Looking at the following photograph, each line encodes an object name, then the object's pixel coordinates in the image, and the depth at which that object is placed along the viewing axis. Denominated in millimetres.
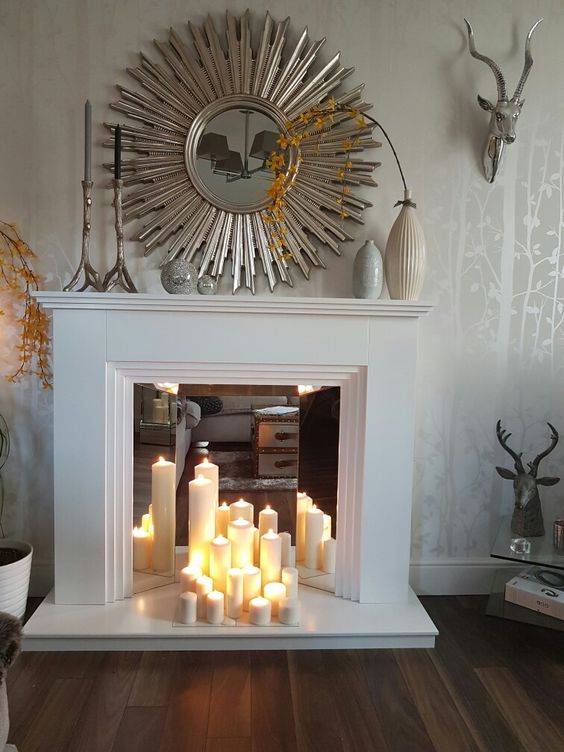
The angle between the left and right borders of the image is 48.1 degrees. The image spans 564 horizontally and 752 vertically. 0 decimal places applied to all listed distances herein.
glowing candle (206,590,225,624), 2236
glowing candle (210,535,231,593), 2338
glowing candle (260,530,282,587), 2369
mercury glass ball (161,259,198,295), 2285
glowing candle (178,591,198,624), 2229
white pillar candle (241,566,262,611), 2326
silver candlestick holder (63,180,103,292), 2291
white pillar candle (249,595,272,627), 2242
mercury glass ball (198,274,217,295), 2367
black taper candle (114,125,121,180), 2236
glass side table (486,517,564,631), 2332
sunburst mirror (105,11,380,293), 2441
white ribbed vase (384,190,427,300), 2361
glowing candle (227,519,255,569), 2377
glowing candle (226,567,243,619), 2273
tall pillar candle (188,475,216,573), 2432
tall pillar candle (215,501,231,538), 2500
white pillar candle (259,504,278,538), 2492
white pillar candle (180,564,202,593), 2322
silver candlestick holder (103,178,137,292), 2312
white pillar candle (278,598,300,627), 2240
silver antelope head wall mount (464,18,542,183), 2451
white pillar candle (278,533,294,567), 2525
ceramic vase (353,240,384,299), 2387
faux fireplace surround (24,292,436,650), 2219
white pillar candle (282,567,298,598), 2343
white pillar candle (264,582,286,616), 2322
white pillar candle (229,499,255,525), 2482
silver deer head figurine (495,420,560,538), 2508
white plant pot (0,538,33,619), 2217
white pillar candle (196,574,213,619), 2277
